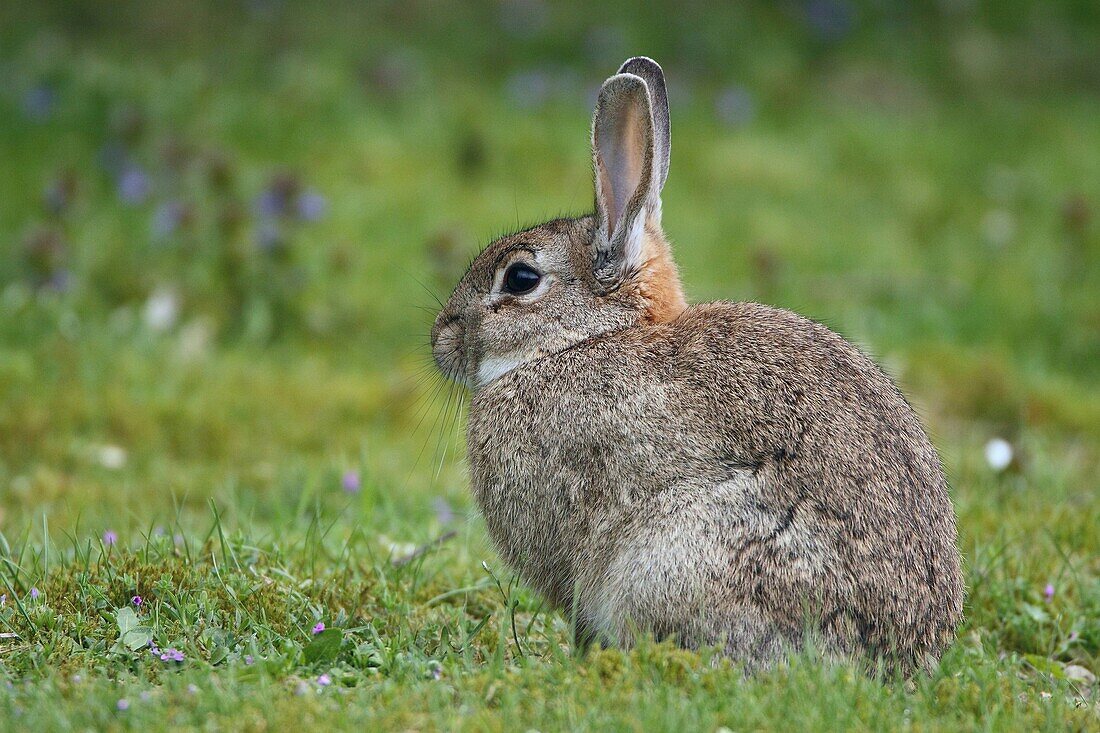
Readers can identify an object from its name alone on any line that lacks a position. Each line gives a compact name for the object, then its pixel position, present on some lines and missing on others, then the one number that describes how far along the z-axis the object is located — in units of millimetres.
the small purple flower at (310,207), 16781
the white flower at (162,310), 16203
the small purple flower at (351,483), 12187
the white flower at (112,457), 13539
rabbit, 8172
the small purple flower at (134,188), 17703
